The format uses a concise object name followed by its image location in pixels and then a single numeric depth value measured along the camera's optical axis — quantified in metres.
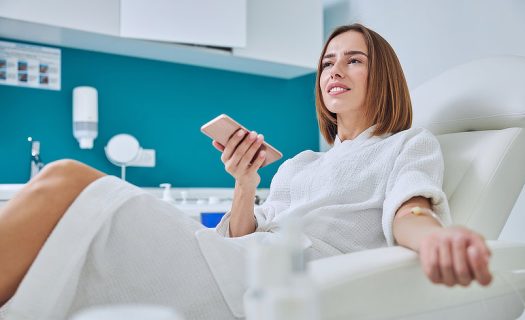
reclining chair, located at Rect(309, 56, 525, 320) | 0.81
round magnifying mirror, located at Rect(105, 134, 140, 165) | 2.80
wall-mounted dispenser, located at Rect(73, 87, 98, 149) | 2.70
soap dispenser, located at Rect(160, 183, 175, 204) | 2.72
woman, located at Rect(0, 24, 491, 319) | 0.90
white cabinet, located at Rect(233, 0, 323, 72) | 2.94
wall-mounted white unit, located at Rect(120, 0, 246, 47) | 2.54
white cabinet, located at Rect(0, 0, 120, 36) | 2.31
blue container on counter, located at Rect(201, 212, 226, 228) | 2.55
